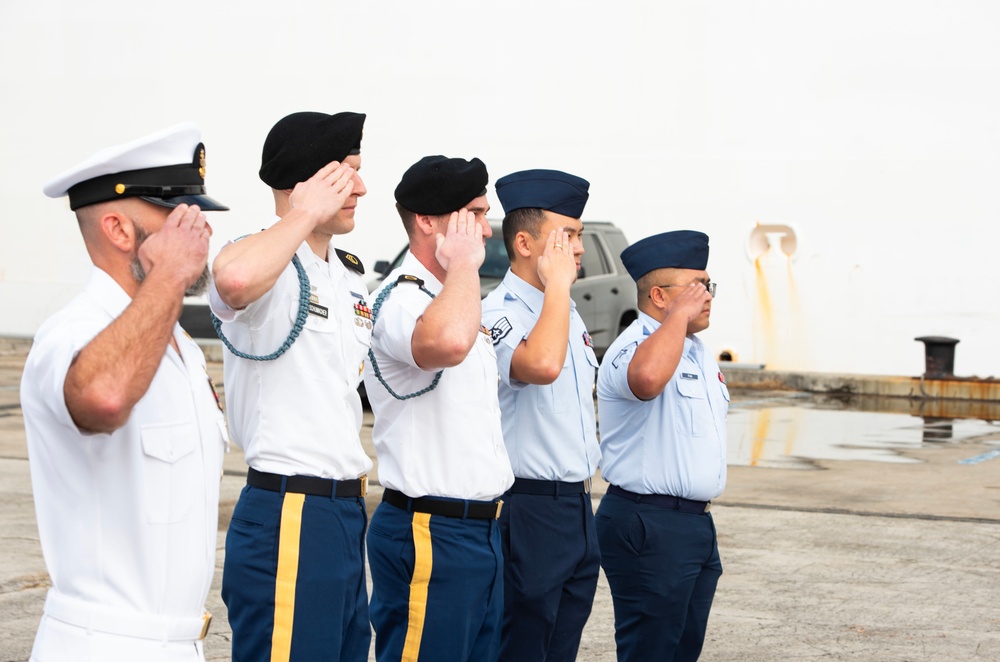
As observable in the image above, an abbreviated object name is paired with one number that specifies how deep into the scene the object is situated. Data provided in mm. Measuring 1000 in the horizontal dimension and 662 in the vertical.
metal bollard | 15845
